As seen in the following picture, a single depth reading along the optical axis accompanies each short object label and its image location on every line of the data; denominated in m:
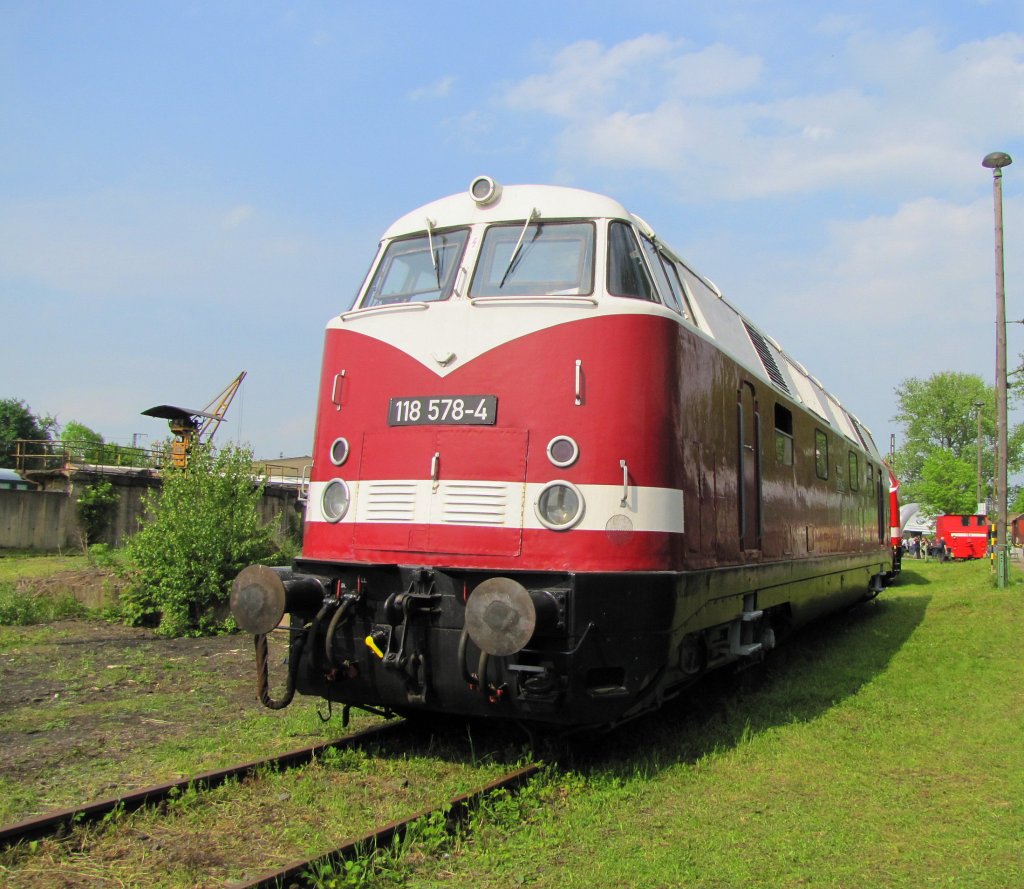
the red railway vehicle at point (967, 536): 34.56
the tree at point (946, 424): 61.14
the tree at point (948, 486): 45.22
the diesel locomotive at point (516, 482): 5.20
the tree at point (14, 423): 74.22
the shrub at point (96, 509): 29.56
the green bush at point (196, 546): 12.60
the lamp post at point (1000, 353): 16.20
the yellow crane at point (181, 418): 39.63
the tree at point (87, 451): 34.12
